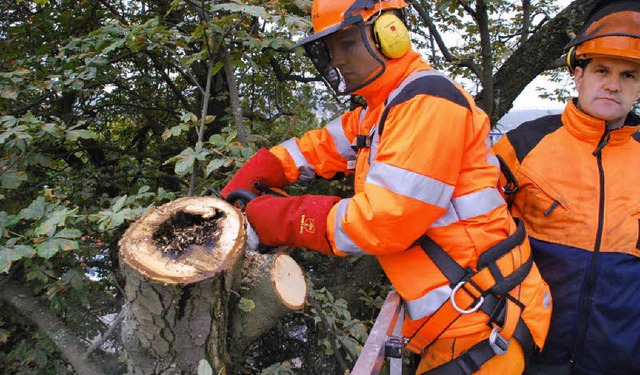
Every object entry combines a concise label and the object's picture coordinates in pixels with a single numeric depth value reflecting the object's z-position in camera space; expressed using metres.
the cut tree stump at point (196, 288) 1.41
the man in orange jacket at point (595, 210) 1.79
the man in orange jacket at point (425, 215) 1.46
